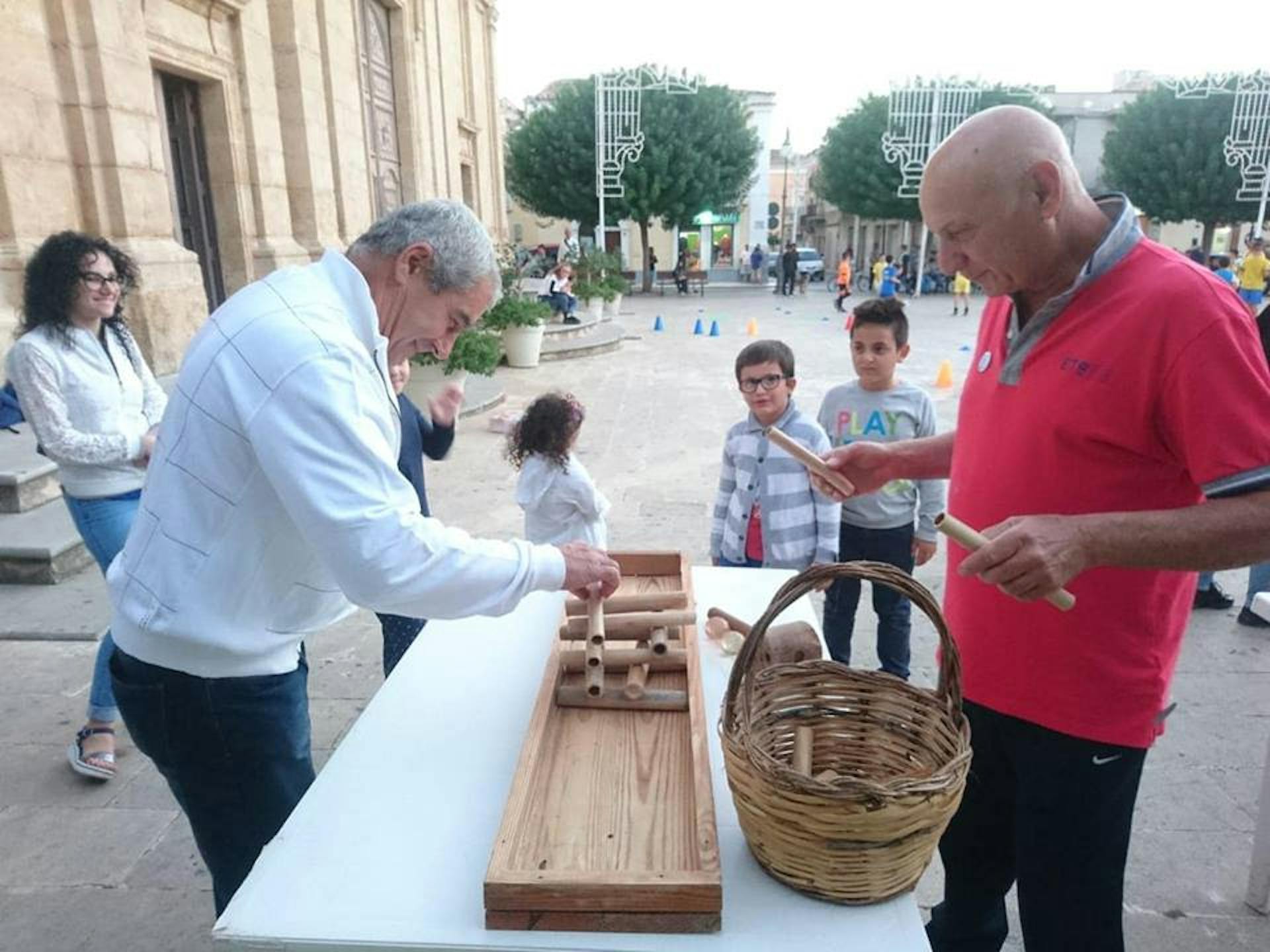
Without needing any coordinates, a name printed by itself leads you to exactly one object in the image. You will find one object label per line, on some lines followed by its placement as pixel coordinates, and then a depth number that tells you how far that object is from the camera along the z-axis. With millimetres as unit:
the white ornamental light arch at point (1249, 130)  22469
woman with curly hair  2809
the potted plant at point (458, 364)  8039
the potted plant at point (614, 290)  19178
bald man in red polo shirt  1305
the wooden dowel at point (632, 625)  1846
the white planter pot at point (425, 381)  8219
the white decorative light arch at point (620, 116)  22252
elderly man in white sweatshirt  1315
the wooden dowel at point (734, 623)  1979
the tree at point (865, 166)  31047
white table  1148
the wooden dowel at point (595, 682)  1661
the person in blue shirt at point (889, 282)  23281
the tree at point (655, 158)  28031
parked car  35188
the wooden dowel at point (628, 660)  1755
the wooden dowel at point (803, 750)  1308
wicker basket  1090
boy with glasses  2959
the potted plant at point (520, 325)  10648
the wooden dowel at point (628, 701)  1661
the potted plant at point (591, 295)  17734
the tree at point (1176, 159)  28297
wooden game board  1139
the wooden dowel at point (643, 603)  1928
